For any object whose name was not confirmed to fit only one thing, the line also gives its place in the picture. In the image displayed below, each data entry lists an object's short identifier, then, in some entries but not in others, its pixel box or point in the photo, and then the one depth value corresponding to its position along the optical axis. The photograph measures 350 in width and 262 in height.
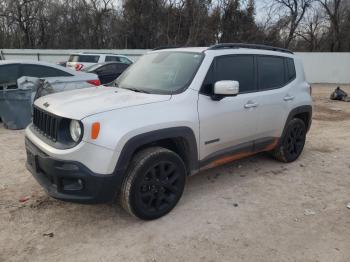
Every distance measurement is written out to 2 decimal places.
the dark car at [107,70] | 13.02
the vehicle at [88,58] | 17.19
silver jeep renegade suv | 3.11
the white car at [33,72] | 7.71
